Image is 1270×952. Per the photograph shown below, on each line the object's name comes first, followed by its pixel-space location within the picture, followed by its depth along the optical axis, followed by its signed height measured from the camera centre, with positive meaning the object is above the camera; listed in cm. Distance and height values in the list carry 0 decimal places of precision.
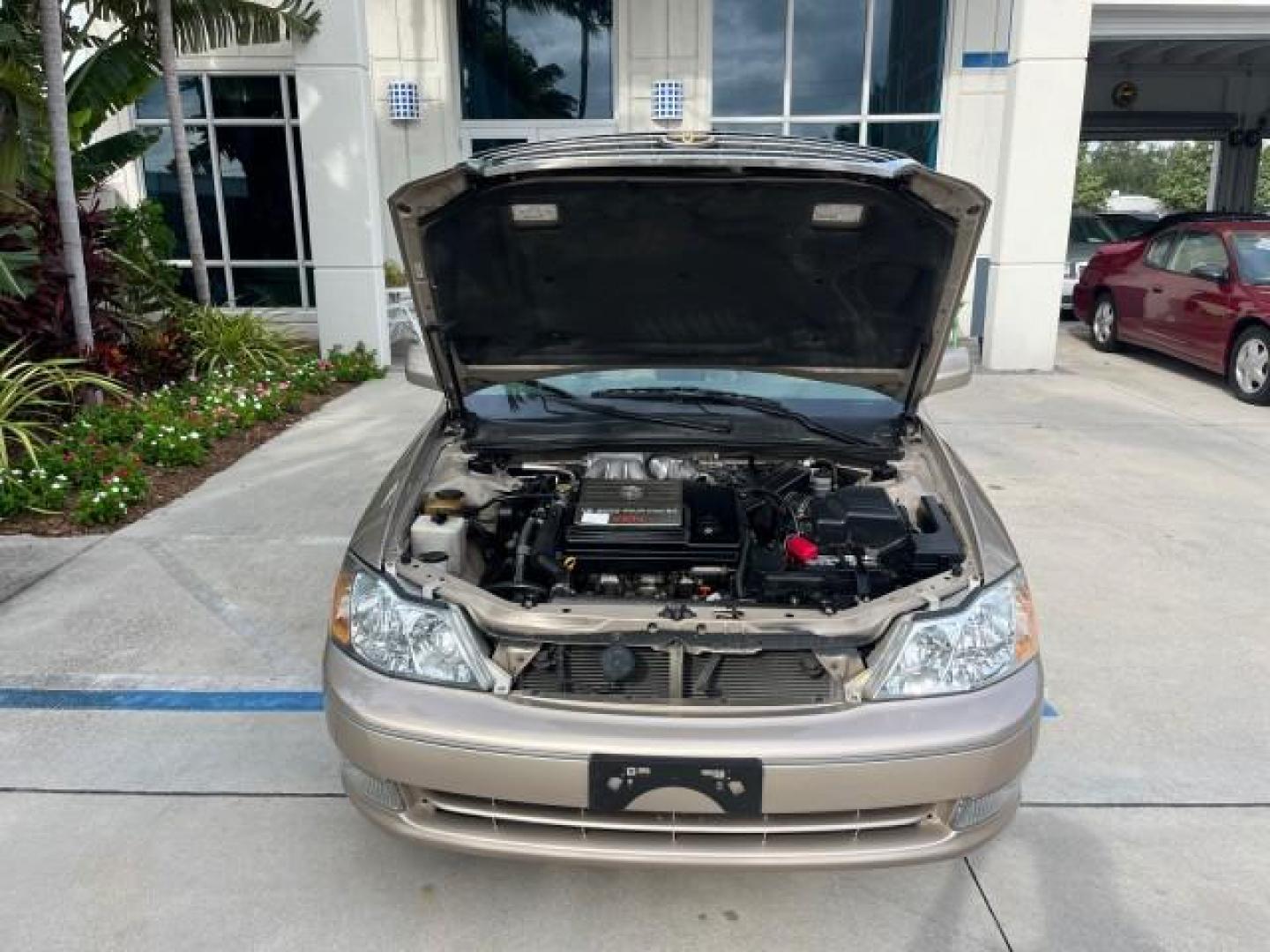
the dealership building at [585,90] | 1159 +105
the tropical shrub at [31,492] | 564 -177
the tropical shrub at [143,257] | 909 -71
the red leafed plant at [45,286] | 730 -80
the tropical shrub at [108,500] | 556 -180
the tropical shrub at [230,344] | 905 -152
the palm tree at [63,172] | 686 +7
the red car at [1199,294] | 878 -116
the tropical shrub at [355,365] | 977 -183
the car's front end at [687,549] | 221 -103
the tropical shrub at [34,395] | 639 -148
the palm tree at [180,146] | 871 +32
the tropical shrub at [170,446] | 658 -176
